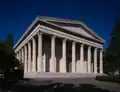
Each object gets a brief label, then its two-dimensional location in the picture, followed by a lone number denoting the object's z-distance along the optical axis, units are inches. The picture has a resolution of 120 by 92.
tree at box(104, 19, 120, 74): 638.6
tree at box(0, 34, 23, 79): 1058.1
